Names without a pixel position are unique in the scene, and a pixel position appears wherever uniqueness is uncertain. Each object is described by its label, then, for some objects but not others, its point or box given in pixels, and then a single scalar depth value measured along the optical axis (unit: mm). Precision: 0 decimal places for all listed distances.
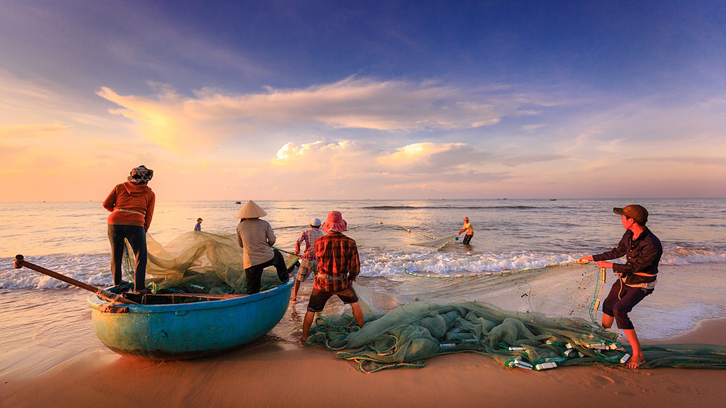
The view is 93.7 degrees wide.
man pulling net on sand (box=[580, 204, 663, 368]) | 3549
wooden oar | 3014
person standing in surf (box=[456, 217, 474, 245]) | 15385
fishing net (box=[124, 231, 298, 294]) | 4945
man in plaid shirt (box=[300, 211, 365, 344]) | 4242
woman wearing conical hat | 4598
